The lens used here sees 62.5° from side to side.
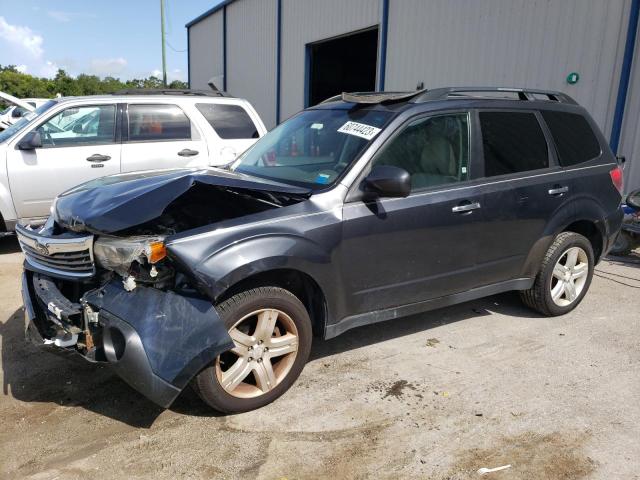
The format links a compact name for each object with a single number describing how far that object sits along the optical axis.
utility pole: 31.77
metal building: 7.61
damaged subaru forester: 2.81
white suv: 6.32
